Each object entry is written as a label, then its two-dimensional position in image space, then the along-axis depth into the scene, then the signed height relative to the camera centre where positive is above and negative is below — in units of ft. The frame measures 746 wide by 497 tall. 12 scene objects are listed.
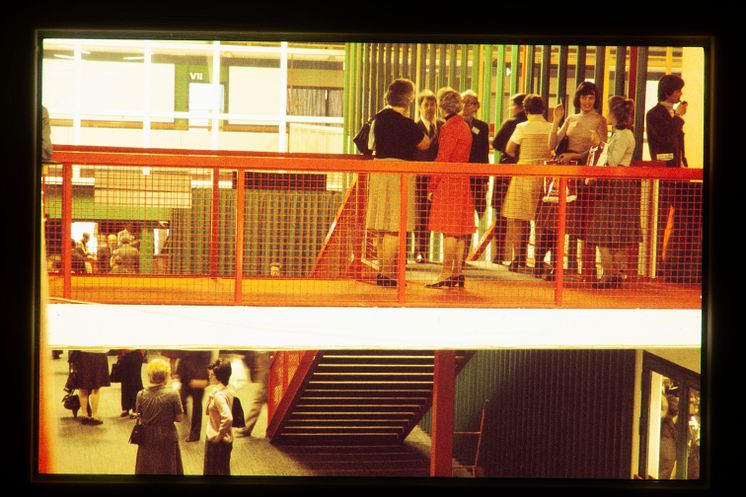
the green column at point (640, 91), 50.93 +3.88
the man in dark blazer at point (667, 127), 37.24 +2.06
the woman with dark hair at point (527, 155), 39.06 +1.42
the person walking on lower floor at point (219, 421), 49.85 -6.62
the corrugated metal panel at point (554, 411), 66.69 -8.77
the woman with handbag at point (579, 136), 38.65 +1.86
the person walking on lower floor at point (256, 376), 81.46 -9.30
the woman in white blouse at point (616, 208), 37.50 +0.19
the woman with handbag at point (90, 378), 75.37 -8.17
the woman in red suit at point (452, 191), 36.22 +0.48
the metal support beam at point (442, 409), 61.98 -7.38
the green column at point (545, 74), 52.65 +4.44
